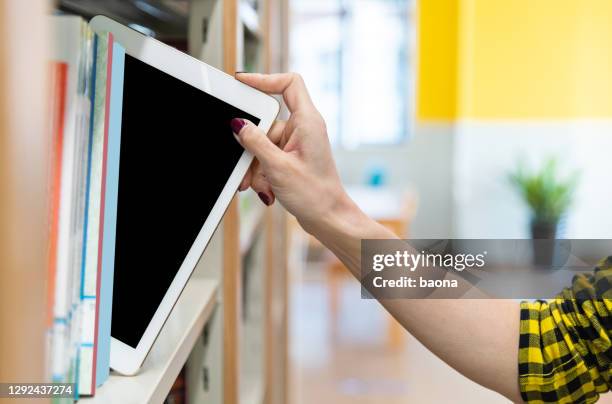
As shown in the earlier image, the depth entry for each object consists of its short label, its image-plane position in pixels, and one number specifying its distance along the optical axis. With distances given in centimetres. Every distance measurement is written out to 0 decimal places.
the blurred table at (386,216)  291
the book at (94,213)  42
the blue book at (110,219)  44
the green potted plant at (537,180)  331
